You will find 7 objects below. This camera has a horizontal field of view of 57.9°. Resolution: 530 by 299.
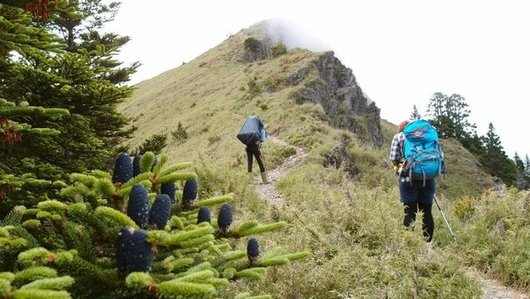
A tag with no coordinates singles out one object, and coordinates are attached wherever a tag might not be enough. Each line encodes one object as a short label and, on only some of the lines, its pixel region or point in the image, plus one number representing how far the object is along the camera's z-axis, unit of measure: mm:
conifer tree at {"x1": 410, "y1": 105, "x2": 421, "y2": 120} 90812
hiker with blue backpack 6355
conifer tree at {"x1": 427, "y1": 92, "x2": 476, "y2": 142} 79188
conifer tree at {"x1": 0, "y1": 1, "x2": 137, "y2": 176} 3340
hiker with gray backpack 12876
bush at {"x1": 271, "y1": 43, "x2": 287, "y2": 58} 43781
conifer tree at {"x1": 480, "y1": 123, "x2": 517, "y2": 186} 60875
